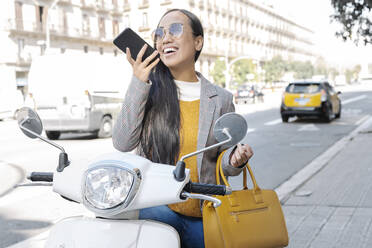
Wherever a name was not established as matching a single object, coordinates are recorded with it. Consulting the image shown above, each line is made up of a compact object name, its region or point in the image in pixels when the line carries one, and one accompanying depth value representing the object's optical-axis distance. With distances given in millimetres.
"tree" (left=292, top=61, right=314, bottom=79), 88981
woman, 2135
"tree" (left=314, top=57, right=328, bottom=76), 106450
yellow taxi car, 17984
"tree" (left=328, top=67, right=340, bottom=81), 118194
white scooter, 1653
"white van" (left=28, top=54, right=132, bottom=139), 14469
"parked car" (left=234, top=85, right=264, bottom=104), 34625
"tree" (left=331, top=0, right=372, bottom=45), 12578
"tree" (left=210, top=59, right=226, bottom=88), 63594
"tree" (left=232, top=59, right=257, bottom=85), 66938
